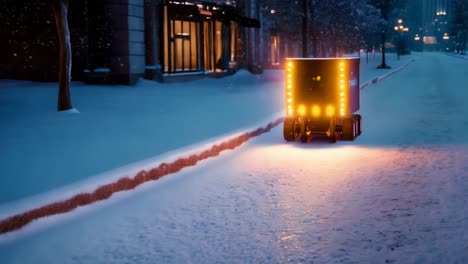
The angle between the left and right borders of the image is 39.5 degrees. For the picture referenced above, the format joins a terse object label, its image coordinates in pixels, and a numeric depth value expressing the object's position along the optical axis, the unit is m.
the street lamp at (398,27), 101.06
